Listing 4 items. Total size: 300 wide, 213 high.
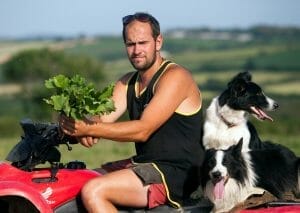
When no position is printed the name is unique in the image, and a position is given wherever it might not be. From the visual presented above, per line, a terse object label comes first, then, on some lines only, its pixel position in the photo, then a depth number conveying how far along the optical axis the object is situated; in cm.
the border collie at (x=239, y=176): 1069
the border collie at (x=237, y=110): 1534
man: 1098
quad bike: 1083
